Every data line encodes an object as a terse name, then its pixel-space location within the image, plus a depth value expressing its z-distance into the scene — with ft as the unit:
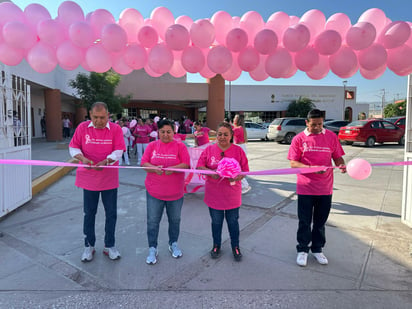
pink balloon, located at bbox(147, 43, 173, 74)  12.50
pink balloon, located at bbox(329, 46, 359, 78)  11.97
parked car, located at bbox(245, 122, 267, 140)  69.26
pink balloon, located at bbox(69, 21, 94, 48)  11.78
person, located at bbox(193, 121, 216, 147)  23.57
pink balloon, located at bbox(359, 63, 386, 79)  12.67
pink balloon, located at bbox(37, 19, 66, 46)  11.84
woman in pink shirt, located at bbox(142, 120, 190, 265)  10.18
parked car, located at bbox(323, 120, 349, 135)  67.67
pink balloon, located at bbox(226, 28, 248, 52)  12.00
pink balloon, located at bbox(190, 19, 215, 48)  12.00
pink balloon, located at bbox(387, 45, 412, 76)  11.48
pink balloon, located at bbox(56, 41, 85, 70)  12.25
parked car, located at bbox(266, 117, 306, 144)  59.77
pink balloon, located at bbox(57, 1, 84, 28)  12.10
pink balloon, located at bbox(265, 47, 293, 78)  12.29
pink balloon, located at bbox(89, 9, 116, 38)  12.19
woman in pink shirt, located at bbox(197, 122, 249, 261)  10.19
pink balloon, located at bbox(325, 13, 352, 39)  11.96
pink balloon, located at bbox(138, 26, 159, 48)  12.21
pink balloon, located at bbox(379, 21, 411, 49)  11.02
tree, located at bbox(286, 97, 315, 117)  122.83
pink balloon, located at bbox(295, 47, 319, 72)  12.23
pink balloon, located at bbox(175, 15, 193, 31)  12.74
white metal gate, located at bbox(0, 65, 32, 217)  15.02
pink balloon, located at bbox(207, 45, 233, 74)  12.32
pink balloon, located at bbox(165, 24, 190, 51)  11.89
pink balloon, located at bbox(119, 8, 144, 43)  12.53
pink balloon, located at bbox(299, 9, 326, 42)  12.09
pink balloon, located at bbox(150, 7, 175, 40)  12.53
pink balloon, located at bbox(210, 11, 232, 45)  12.56
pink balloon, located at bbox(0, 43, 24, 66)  12.00
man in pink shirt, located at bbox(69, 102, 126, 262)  10.10
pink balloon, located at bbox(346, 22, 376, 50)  11.30
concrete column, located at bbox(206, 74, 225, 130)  73.05
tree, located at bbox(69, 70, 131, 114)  60.54
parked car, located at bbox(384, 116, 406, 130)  57.47
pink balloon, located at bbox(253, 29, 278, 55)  11.76
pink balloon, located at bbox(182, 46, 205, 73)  12.68
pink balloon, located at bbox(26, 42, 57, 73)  12.21
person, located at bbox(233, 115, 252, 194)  20.80
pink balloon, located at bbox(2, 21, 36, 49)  11.36
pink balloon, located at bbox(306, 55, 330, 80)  12.79
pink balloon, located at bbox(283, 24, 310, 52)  11.55
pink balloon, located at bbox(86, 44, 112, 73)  12.53
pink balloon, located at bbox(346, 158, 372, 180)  9.10
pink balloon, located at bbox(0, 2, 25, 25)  11.60
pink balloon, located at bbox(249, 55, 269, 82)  13.28
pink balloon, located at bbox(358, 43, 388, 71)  11.64
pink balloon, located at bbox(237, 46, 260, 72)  12.62
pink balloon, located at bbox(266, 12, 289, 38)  12.37
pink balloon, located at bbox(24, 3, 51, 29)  12.07
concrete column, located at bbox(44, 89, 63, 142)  58.49
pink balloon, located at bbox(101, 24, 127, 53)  11.82
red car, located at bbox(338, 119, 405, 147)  51.21
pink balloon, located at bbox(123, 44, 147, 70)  12.76
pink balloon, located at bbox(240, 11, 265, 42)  12.44
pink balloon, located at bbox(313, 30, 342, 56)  11.48
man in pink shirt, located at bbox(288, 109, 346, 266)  9.89
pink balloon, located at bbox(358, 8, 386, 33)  11.71
